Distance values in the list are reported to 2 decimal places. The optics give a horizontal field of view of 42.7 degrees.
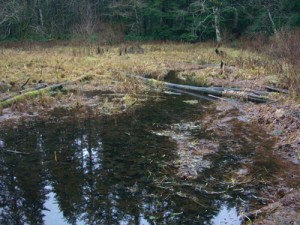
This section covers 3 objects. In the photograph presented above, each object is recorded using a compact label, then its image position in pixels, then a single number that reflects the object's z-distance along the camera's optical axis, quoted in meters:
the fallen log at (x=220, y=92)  13.07
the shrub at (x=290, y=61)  12.32
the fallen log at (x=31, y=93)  12.51
